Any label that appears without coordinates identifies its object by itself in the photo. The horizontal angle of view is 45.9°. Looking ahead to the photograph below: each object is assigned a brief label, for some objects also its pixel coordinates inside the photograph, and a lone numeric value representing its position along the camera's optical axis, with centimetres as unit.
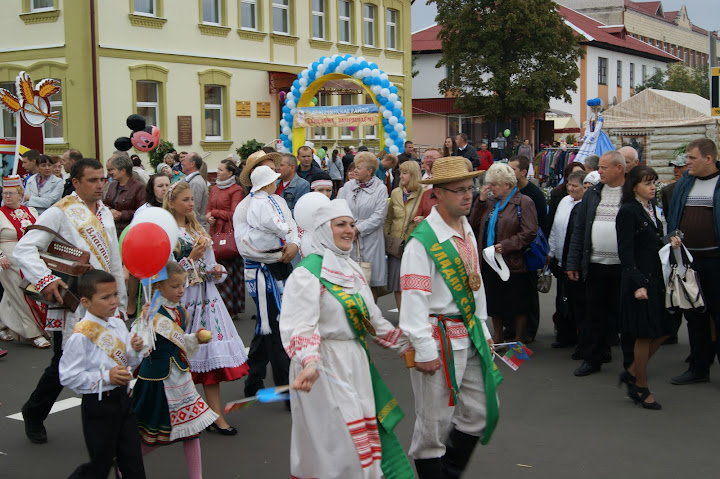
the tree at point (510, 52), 4400
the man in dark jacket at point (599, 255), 727
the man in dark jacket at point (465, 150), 1636
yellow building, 2367
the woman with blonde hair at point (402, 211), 912
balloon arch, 2094
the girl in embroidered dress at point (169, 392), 501
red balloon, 465
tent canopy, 2964
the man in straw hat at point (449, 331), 451
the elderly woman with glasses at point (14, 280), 889
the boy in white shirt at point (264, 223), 664
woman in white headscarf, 420
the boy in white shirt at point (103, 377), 439
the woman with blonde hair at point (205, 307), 592
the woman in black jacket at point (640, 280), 650
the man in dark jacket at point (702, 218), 690
